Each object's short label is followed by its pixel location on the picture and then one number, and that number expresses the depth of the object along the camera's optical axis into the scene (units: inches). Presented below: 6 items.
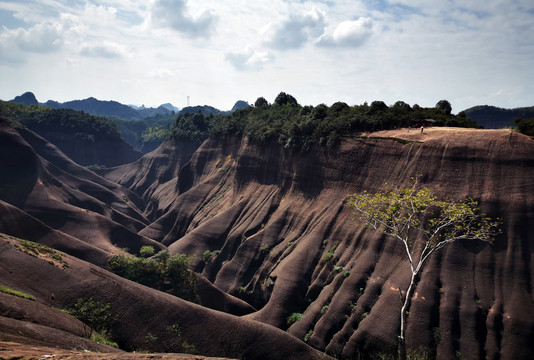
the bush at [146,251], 2385.6
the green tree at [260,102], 4306.6
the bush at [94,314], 1170.0
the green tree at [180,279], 1716.3
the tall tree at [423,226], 1354.6
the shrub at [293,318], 1596.9
